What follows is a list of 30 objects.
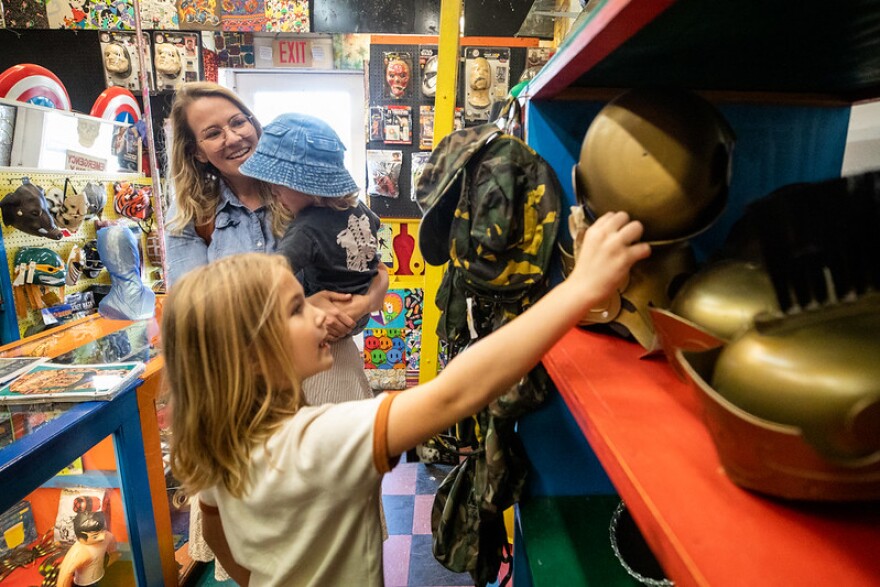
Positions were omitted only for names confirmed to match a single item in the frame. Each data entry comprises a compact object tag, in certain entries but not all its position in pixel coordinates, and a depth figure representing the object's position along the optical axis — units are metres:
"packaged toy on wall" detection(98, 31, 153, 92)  3.41
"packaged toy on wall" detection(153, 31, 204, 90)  3.42
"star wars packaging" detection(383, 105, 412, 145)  3.37
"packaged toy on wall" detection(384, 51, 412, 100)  3.29
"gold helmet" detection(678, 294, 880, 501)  0.36
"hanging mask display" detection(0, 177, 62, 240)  1.96
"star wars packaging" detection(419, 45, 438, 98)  3.27
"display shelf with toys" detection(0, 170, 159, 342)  2.03
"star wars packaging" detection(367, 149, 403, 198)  3.39
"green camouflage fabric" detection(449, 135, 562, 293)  1.02
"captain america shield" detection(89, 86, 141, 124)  2.90
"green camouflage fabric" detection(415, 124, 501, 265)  1.10
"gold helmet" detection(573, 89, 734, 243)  0.63
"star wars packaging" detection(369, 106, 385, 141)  3.36
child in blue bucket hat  1.28
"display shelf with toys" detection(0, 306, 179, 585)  1.61
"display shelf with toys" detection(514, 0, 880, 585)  0.37
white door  3.65
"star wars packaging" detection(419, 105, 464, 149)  3.37
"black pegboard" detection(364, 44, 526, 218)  3.30
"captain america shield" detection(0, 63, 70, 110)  2.31
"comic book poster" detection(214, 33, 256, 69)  3.48
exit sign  3.50
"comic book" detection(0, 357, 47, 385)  1.49
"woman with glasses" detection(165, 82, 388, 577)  1.36
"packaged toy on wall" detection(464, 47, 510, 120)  3.31
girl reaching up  0.65
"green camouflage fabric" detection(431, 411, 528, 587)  1.22
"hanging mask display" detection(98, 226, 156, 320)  2.36
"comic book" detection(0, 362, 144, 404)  1.38
